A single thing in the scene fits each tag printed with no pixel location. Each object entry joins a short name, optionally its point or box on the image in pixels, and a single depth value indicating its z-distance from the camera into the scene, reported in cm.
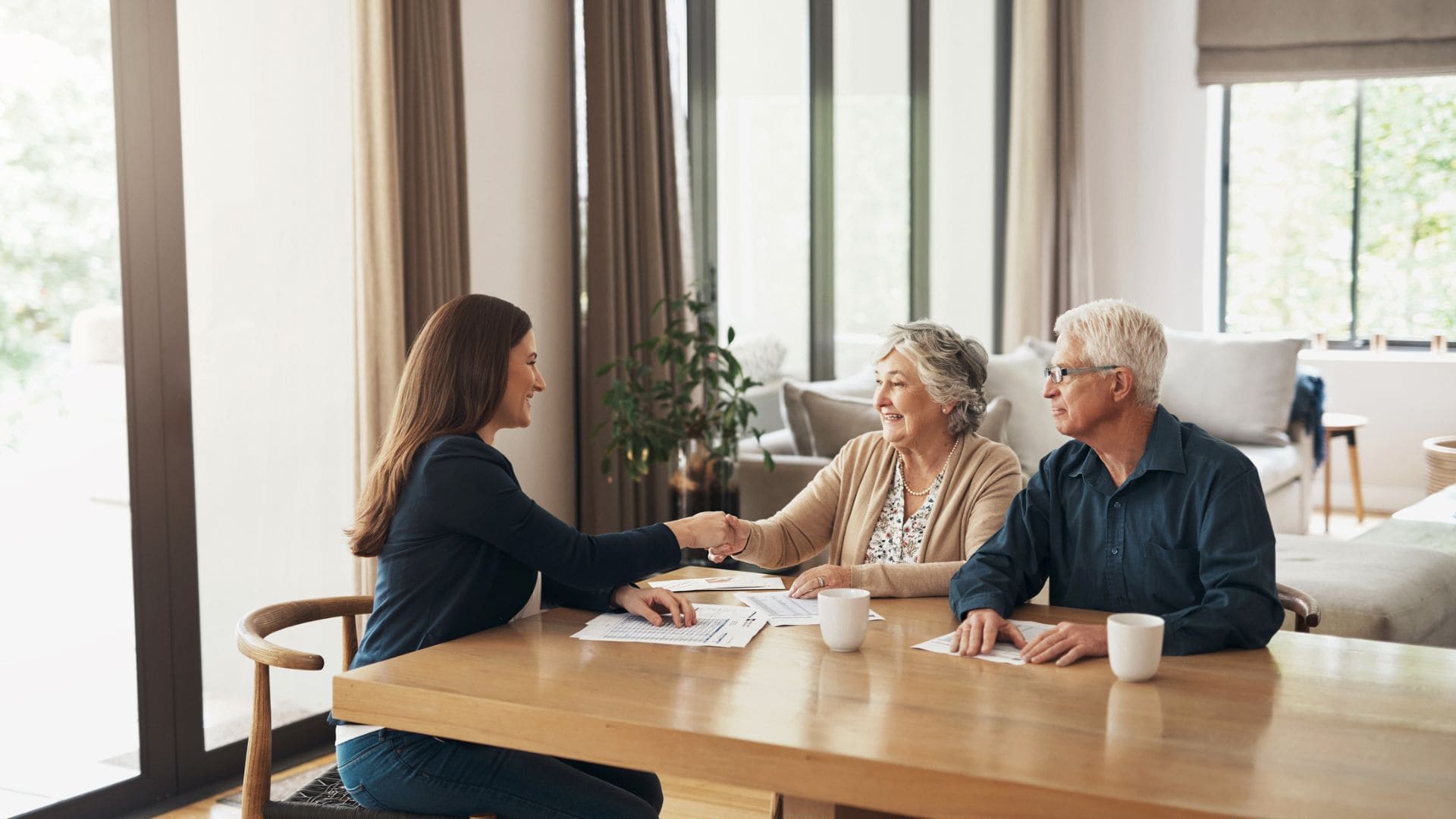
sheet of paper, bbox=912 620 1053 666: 177
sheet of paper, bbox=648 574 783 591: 226
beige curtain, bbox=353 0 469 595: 334
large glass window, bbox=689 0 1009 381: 506
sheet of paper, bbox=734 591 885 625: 200
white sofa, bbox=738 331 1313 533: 520
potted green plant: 408
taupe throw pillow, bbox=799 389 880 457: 441
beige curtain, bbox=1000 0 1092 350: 714
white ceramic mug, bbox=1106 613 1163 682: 162
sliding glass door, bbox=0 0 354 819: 287
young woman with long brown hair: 185
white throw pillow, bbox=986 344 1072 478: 519
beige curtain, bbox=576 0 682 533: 425
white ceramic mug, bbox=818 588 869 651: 178
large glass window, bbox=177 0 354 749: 323
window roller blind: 691
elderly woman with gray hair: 245
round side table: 640
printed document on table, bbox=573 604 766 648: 190
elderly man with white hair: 189
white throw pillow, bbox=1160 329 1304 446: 557
